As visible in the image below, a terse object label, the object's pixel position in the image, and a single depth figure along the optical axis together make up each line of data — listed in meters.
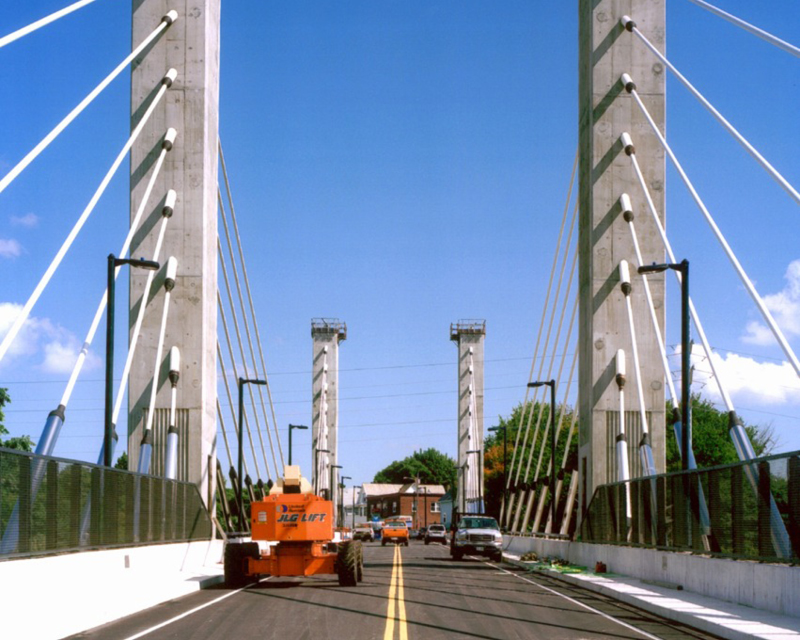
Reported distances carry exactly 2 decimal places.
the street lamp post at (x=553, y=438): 43.03
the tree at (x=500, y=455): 103.17
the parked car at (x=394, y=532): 85.06
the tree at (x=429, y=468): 186.38
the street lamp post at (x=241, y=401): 41.03
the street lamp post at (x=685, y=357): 25.58
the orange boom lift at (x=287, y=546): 26.28
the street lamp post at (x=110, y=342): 24.00
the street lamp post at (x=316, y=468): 90.46
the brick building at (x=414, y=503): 171.12
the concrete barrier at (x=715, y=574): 16.66
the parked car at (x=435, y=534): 89.31
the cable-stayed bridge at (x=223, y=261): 34.88
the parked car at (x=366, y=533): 99.01
